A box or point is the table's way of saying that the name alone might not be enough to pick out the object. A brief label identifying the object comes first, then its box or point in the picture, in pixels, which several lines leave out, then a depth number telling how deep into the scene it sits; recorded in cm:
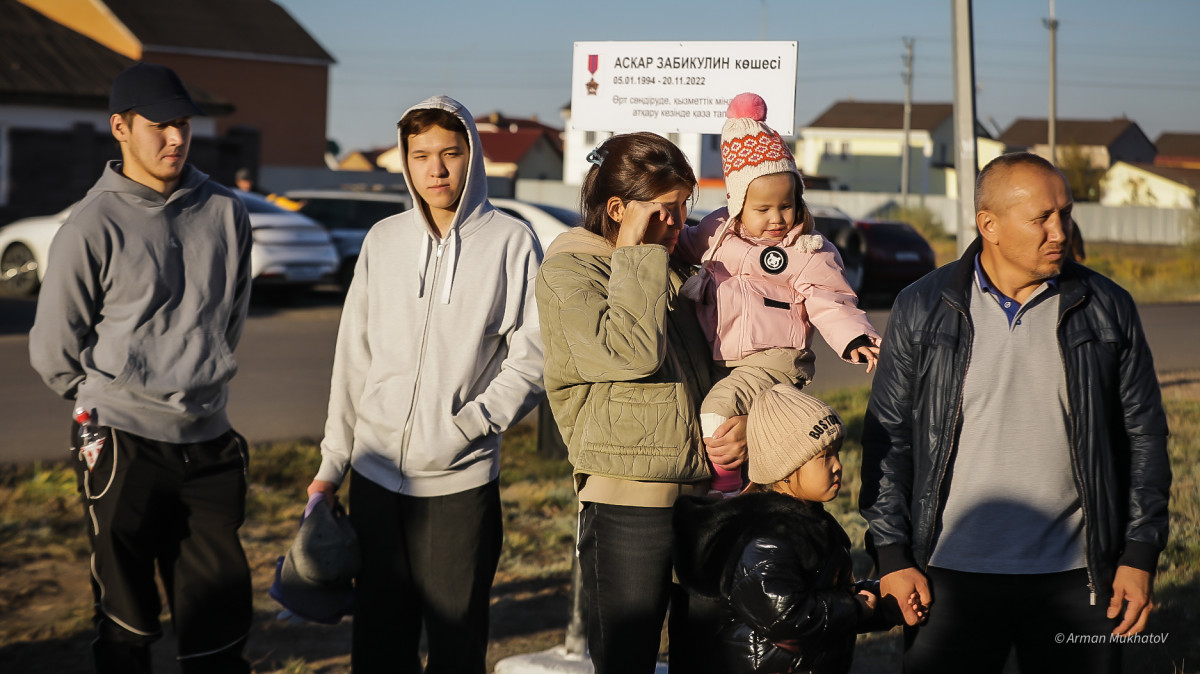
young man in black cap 355
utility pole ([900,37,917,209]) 5172
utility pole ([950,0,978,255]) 911
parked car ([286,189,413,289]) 1669
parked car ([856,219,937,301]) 1922
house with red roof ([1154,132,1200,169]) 10186
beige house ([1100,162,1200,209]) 7134
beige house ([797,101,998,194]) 8231
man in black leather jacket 282
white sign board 459
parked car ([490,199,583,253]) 1548
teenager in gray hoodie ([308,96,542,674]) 336
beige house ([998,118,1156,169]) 9112
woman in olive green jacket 286
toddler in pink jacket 300
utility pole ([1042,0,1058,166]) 3806
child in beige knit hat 265
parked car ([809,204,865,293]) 1820
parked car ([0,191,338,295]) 1469
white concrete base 443
